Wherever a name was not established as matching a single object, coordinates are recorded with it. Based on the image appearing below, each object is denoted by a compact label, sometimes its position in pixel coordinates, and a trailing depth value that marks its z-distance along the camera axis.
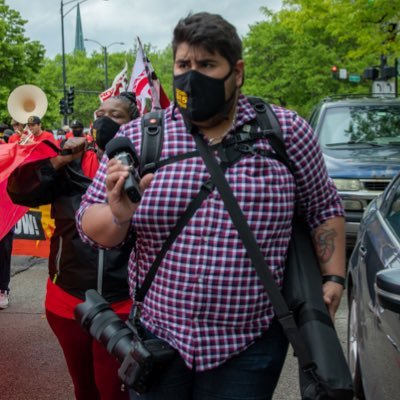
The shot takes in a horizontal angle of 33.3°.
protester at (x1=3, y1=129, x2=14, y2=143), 12.38
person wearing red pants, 3.01
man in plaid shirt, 2.00
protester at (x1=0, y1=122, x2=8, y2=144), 12.78
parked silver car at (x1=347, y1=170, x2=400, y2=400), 2.39
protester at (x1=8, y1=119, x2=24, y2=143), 9.80
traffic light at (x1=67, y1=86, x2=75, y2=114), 42.19
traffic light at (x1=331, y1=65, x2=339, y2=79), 23.60
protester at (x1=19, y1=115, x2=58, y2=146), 3.98
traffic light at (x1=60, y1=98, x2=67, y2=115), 42.66
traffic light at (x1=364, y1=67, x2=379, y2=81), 19.69
